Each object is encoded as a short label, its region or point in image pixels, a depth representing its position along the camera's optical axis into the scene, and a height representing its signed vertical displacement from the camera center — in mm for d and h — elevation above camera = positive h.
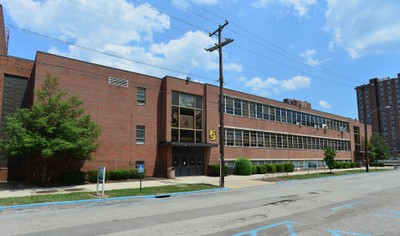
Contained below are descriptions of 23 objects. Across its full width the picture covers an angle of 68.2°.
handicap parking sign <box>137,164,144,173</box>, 16389 -633
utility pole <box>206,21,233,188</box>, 20297 +5116
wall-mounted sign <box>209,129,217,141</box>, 30455 +2307
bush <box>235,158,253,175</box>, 31031 -1004
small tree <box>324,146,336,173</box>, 34219 +18
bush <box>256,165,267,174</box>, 33281 -1301
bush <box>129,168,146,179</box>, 23767 -1365
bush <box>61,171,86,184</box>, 20250 -1382
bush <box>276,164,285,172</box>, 35903 -1215
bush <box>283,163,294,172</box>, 37125 -1184
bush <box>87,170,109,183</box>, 21552 -1387
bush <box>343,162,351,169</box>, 48188 -1182
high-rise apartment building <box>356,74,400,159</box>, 126250 +22293
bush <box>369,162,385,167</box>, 57031 -1231
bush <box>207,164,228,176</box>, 28891 -1236
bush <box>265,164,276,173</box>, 34469 -1225
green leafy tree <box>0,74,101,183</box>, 17000 +1613
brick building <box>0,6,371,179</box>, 22516 +3972
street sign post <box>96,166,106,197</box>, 15670 -878
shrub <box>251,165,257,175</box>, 32419 -1276
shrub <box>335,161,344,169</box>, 46844 -1167
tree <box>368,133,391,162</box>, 62203 +1860
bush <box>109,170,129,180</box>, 22625 -1328
